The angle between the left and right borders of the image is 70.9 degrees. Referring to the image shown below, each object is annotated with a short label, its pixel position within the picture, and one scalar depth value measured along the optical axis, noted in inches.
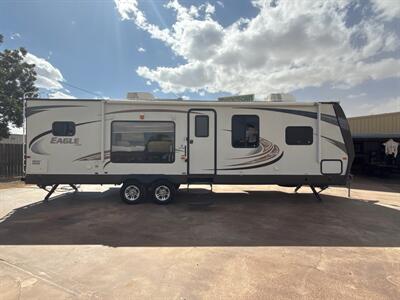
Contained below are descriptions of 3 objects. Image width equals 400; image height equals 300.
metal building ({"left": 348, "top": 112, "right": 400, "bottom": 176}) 696.4
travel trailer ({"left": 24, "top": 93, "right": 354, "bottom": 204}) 328.5
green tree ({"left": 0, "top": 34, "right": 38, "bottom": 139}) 634.8
